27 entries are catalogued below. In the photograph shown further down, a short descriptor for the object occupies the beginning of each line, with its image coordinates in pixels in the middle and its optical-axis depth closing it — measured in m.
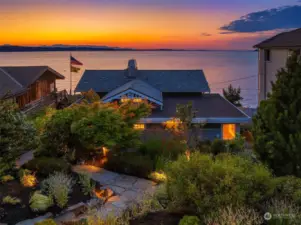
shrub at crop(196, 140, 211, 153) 13.18
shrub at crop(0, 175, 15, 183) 8.50
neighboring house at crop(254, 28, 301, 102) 20.94
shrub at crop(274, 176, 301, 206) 6.28
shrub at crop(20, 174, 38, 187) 8.49
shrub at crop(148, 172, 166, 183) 9.38
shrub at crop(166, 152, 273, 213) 5.96
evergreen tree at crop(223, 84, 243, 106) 36.94
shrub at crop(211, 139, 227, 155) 13.26
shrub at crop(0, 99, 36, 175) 8.10
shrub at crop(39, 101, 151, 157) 11.02
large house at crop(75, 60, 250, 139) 18.73
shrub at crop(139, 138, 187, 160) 11.27
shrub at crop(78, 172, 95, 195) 8.31
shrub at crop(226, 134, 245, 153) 13.38
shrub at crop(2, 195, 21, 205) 7.41
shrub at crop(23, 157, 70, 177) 9.32
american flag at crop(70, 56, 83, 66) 27.38
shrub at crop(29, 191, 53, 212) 7.23
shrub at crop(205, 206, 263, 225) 5.34
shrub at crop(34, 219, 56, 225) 5.69
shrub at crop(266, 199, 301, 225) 5.57
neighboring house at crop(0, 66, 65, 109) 22.38
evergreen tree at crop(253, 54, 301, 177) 7.56
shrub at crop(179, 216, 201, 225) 5.68
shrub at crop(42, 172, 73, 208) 7.50
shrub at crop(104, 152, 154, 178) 10.11
